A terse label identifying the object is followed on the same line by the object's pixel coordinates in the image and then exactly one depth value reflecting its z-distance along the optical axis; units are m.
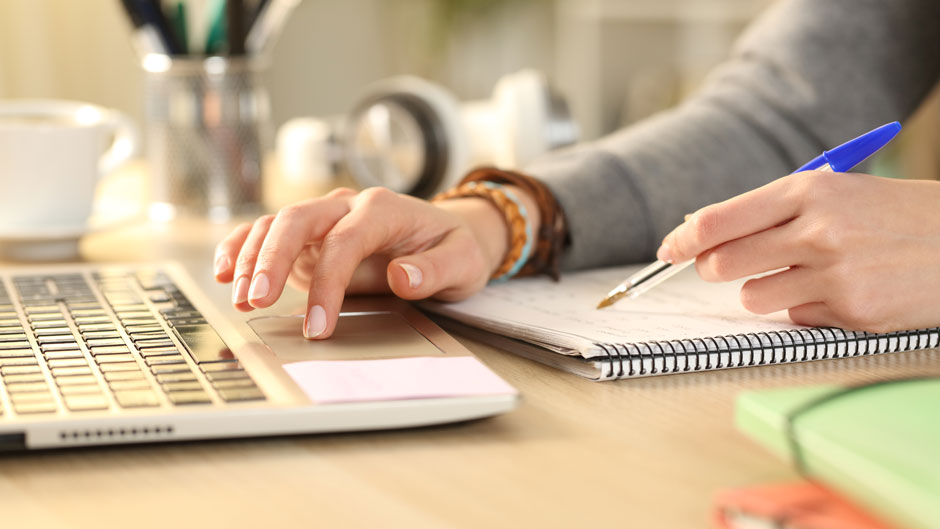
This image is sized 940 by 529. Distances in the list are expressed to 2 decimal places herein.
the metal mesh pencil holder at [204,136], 1.05
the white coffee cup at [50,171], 0.88
